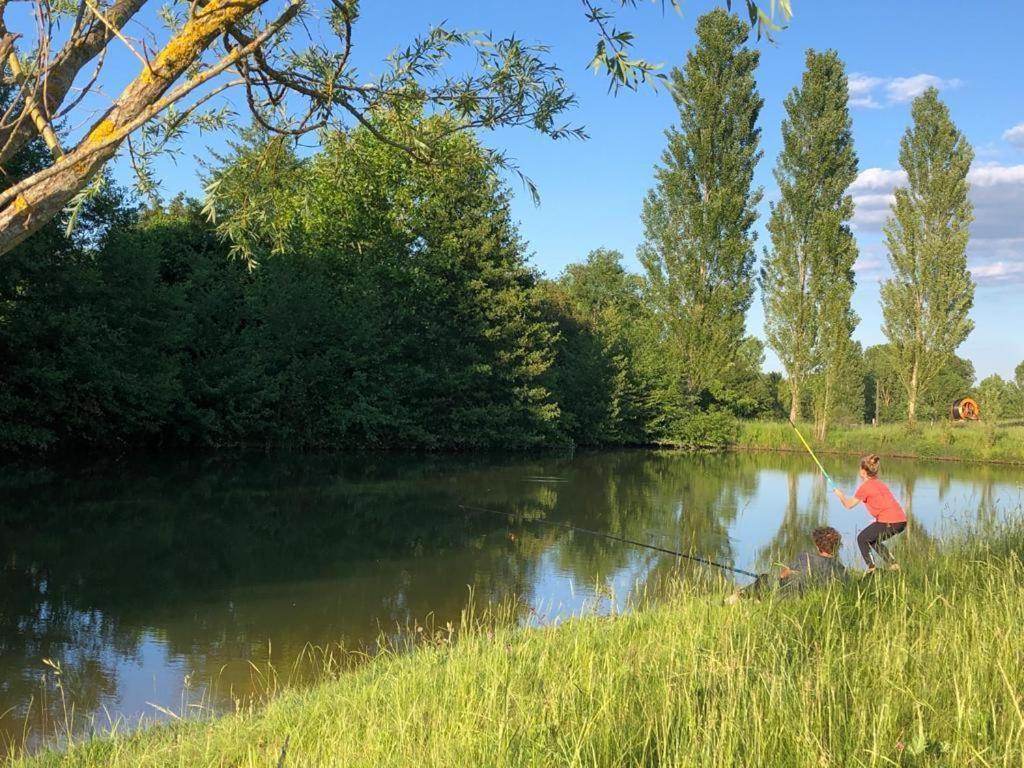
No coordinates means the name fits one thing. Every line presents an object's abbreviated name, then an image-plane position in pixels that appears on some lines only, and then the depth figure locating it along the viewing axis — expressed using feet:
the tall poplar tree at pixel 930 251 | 107.55
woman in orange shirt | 25.82
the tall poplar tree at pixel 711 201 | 111.45
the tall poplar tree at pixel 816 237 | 110.42
